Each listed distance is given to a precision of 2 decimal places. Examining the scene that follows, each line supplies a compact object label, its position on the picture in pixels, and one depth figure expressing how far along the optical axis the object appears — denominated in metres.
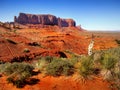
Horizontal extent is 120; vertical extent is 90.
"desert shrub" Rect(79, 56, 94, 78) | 4.54
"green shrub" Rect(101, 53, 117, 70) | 4.86
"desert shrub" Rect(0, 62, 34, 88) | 4.33
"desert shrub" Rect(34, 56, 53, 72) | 5.27
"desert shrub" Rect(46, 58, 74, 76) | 4.69
